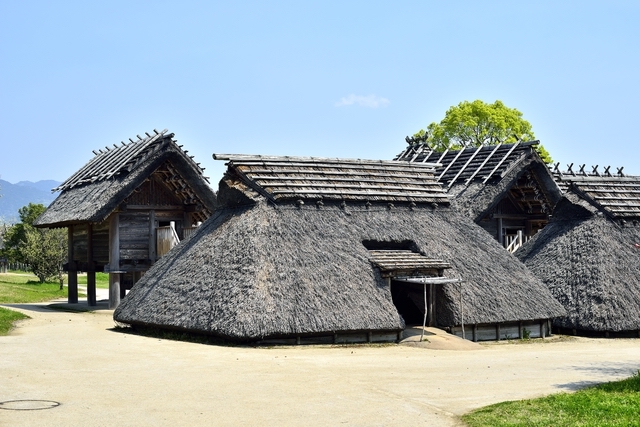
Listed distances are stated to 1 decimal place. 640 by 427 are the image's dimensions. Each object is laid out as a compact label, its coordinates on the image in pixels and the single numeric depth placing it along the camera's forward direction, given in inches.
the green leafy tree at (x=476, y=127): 2226.9
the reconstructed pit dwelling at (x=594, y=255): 1048.8
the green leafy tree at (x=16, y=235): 2741.1
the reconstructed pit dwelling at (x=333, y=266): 839.1
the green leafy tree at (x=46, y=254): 1900.8
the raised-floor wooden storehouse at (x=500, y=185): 1347.2
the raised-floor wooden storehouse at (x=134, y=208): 1247.5
